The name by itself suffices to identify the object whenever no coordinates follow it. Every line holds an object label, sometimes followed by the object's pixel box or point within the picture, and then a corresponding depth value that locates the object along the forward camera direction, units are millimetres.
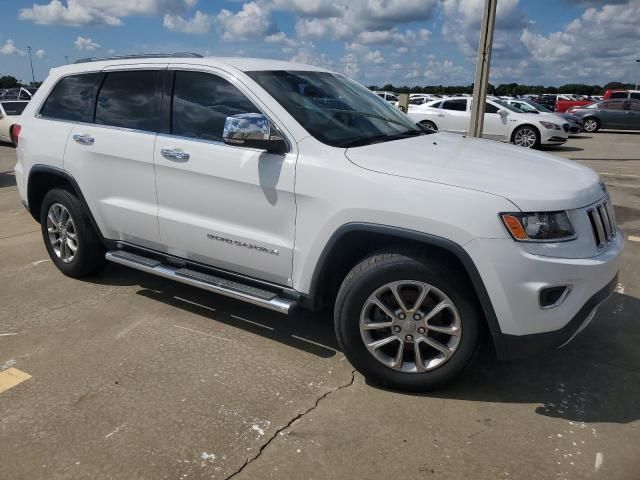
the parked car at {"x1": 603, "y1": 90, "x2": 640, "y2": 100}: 24578
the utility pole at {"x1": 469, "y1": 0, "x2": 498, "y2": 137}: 9875
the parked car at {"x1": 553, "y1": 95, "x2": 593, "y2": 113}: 29453
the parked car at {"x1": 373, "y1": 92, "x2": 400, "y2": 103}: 30259
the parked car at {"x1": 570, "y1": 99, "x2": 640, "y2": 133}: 23469
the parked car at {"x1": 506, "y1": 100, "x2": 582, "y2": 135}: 17295
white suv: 2781
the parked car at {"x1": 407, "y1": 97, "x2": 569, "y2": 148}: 16172
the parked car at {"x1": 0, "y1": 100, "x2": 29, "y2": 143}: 15638
